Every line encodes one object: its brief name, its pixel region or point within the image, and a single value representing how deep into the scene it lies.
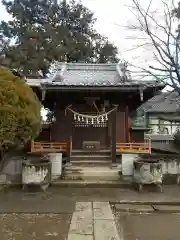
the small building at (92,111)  7.44
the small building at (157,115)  20.25
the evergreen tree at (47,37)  16.71
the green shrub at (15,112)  3.02
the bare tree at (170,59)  5.03
